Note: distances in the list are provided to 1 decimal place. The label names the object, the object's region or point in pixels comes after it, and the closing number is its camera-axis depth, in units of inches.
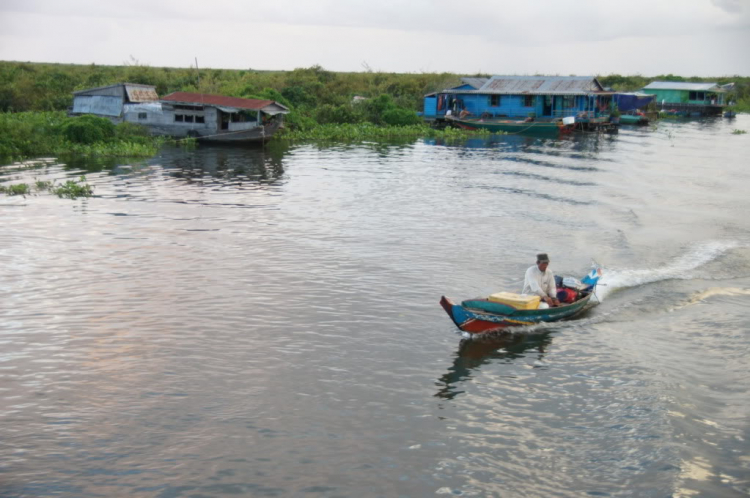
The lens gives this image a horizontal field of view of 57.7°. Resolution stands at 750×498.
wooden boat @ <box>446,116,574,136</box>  2381.9
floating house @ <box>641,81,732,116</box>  3437.5
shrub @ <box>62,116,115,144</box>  1640.0
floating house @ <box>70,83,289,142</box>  1772.9
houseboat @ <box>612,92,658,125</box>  2935.5
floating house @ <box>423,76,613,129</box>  2456.9
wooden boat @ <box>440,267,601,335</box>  537.6
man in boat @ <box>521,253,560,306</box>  585.0
